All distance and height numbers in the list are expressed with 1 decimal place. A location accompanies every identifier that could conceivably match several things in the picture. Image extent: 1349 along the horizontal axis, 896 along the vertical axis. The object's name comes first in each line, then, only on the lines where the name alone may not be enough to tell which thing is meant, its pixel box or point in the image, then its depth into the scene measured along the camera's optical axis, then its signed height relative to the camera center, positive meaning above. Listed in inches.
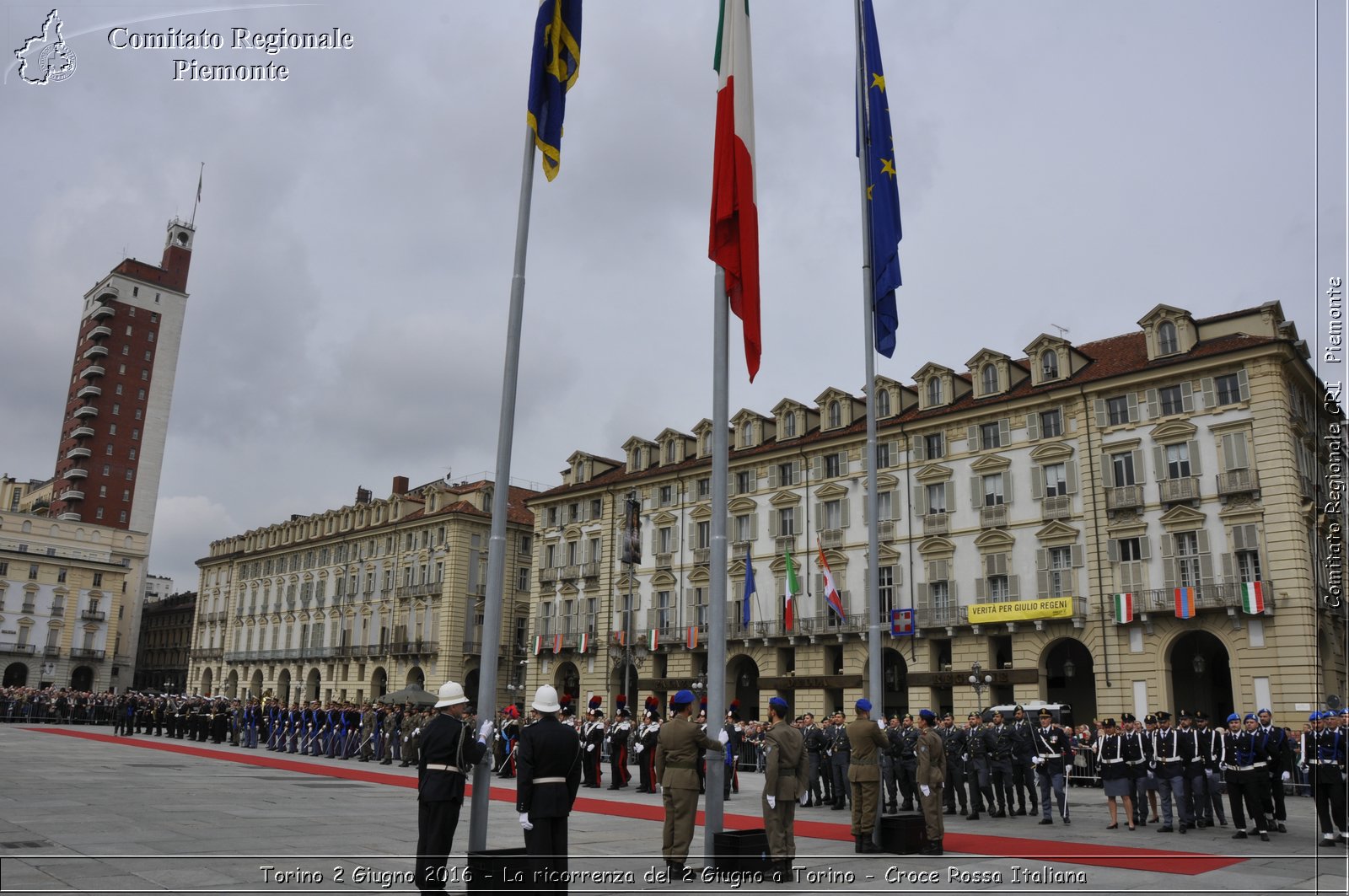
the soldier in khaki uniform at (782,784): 429.1 -39.0
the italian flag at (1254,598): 1318.9 +135.5
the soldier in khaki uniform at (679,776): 412.8 -35.9
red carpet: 486.3 -79.7
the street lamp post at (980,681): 1536.7 +23.9
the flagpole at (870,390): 542.6 +167.8
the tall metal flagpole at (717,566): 396.2 +50.9
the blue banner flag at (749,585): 1745.8 +178.9
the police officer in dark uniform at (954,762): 768.9 -50.1
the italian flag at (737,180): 461.4 +231.6
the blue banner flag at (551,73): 486.9 +291.9
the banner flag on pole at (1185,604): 1371.8 +131.4
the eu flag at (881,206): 600.4 +285.7
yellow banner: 1505.9 +130.2
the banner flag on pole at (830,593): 1443.2 +140.8
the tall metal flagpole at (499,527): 379.2 +65.4
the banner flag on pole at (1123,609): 1435.8 +127.6
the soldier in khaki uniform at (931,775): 532.7 -43.5
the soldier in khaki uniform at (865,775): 502.0 -39.9
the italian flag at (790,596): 1591.9 +153.6
